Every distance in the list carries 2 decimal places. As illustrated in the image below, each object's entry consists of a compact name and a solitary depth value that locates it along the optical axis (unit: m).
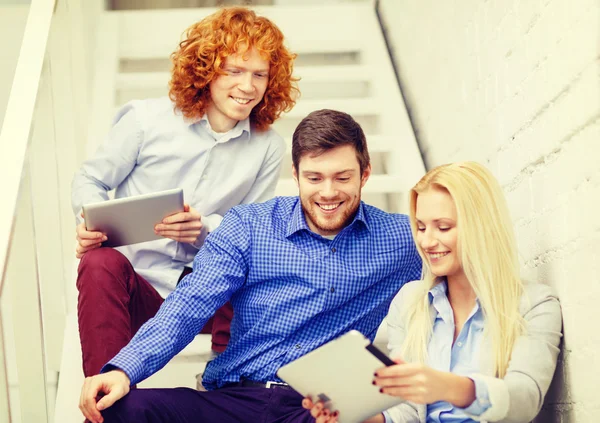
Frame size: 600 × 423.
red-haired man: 3.14
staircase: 3.74
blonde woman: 2.49
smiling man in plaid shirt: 2.70
